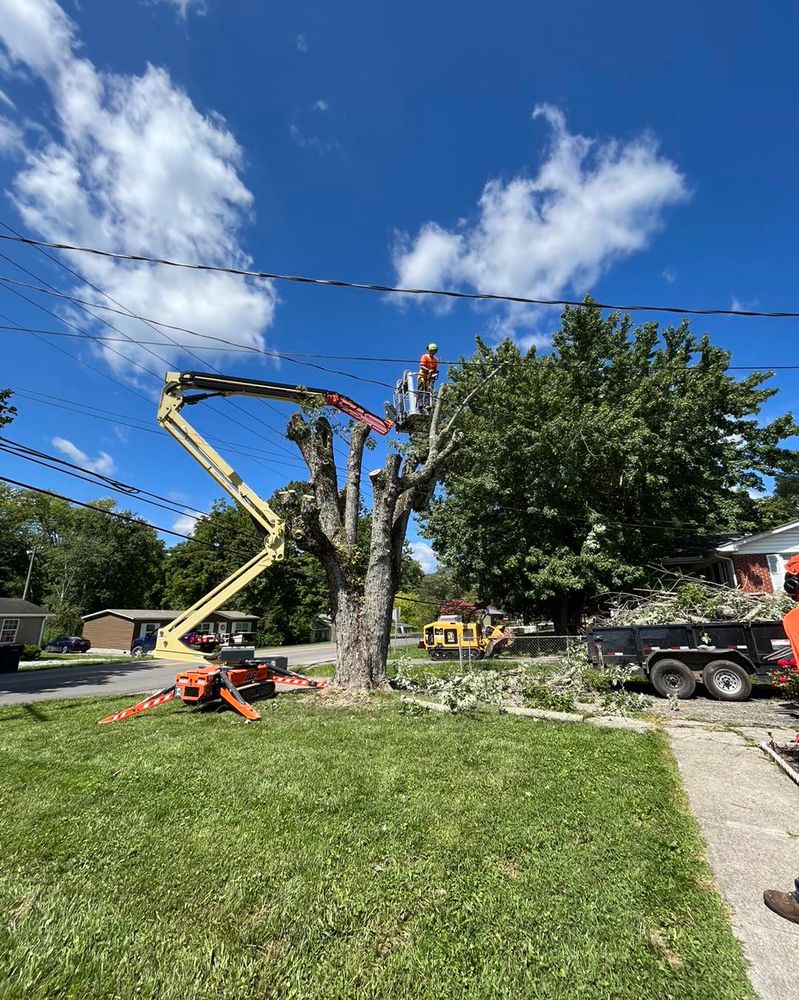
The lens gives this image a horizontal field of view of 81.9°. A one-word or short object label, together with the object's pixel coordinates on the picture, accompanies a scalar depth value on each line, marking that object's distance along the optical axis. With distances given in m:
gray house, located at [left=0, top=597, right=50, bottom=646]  29.50
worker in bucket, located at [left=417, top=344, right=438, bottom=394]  10.75
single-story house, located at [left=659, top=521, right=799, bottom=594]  18.11
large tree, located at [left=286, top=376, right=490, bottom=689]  10.07
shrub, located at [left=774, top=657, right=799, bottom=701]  8.59
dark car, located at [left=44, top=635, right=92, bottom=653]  31.47
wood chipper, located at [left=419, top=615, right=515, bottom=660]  19.98
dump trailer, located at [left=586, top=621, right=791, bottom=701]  9.41
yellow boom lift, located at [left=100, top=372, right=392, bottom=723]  9.52
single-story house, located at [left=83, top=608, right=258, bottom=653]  35.12
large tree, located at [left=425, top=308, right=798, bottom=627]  18.06
